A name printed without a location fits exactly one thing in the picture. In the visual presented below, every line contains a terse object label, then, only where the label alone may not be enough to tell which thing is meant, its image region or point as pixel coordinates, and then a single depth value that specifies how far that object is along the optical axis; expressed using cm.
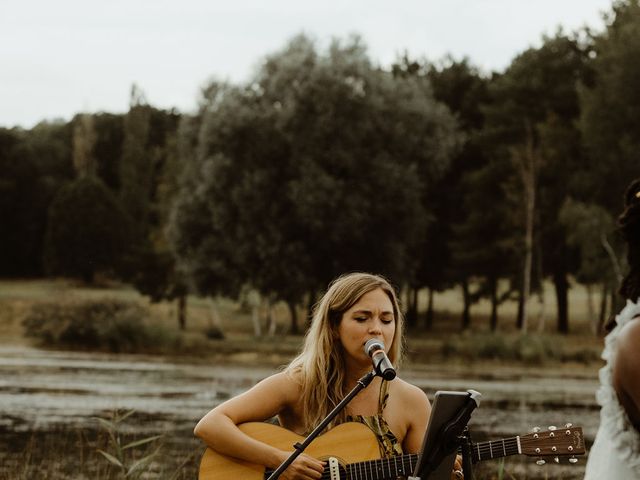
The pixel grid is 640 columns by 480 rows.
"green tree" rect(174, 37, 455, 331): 3903
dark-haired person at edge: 295
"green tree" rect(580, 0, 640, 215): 4031
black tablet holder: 350
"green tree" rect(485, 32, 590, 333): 4431
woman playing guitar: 500
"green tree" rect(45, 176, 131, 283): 5606
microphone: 423
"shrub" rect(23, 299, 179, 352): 3391
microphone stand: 445
